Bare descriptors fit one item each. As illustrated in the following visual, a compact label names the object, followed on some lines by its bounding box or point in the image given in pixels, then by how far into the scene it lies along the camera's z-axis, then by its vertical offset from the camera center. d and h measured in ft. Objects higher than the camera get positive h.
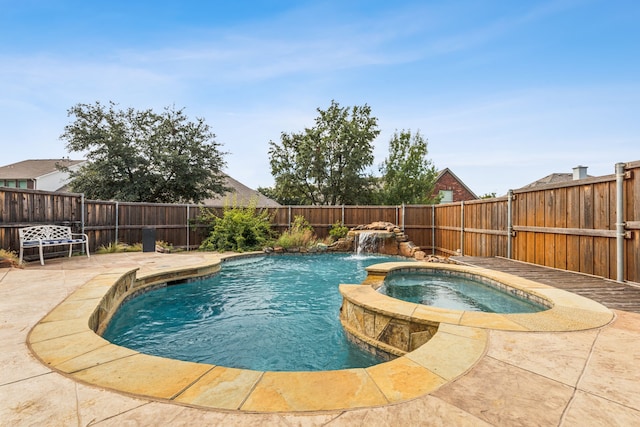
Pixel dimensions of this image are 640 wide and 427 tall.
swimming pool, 10.62 -5.13
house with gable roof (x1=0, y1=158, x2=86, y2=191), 74.49 +10.17
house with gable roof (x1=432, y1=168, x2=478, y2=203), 78.33 +7.13
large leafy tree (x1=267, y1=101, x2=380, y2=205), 65.21 +12.73
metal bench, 20.62 -1.74
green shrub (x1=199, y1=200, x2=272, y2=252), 36.99 -2.43
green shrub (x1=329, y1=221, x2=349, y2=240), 42.29 -2.59
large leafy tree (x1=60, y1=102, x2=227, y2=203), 48.29 +10.30
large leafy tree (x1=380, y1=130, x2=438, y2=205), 66.74 +9.61
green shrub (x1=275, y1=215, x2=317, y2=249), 37.99 -2.89
